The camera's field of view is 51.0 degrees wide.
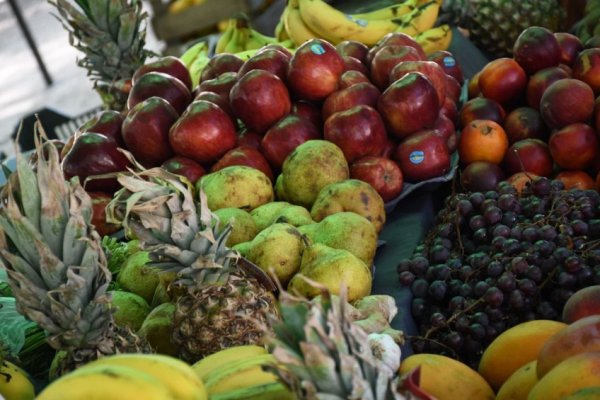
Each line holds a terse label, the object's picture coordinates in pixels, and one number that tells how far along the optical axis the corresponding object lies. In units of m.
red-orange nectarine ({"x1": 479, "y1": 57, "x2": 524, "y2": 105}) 2.69
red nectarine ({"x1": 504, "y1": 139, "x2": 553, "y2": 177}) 2.41
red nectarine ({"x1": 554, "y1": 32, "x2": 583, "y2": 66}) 2.78
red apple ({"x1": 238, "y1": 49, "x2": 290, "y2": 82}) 2.65
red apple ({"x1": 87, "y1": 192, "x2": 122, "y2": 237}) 2.38
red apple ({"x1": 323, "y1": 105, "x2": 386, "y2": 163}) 2.36
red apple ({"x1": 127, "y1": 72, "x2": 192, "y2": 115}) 2.72
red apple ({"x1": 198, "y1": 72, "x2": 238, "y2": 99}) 2.70
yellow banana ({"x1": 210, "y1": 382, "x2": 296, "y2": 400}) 0.89
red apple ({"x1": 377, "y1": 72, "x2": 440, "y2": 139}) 2.39
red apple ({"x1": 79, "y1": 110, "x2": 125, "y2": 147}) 2.64
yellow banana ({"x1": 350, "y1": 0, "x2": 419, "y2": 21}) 3.94
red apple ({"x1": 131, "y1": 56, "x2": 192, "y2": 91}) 2.95
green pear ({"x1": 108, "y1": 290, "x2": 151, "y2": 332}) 1.76
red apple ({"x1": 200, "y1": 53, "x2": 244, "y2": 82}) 2.95
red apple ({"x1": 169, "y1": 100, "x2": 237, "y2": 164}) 2.39
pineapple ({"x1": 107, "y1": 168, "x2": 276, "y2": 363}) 1.37
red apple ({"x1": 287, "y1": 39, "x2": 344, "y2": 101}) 2.56
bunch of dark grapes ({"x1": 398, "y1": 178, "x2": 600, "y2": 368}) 1.63
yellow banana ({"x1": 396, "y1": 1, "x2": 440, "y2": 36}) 3.71
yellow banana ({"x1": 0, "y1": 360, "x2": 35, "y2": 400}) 1.27
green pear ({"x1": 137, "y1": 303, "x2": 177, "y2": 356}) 1.64
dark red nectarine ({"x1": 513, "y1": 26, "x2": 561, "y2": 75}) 2.66
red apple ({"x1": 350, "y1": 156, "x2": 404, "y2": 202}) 2.34
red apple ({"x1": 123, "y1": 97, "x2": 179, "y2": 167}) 2.49
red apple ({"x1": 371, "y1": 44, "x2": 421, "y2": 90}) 2.66
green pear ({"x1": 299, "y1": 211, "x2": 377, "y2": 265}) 1.90
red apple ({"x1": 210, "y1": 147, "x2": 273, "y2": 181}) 2.38
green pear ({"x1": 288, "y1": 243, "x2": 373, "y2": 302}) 1.70
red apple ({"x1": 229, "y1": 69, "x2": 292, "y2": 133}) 2.46
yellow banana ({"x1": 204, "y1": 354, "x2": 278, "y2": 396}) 0.97
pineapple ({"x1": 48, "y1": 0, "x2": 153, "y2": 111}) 3.38
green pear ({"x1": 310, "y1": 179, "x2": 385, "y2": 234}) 2.09
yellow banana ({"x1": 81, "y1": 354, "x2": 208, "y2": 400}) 0.83
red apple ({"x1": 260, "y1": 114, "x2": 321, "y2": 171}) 2.41
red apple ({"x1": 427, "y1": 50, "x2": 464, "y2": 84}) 3.05
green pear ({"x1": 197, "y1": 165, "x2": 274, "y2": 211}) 2.17
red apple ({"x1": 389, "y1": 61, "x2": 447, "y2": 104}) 2.56
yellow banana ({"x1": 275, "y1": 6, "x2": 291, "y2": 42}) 4.20
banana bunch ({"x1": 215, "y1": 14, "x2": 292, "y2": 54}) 4.11
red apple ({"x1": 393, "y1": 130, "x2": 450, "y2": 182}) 2.40
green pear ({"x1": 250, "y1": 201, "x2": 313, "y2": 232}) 2.06
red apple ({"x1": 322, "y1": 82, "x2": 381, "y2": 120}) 2.48
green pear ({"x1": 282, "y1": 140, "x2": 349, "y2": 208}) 2.22
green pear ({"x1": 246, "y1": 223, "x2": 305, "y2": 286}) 1.81
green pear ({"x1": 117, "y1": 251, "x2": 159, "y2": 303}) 1.91
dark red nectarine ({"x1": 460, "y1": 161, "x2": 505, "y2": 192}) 2.38
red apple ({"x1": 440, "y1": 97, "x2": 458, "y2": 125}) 2.72
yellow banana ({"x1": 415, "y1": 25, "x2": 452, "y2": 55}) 3.59
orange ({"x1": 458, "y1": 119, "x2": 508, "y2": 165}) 2.50
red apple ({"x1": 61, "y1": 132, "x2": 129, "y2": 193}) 2.42
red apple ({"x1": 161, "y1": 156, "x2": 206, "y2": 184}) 2.41
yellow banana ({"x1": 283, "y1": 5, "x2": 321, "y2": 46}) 3.75
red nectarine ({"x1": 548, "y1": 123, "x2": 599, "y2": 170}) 2.31
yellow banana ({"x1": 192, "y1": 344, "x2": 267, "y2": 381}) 1.15
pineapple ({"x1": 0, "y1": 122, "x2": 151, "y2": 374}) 1.15
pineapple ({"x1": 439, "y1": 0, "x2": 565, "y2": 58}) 3.86
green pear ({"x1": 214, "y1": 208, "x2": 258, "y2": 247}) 2.01
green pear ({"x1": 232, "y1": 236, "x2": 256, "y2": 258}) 1.89
